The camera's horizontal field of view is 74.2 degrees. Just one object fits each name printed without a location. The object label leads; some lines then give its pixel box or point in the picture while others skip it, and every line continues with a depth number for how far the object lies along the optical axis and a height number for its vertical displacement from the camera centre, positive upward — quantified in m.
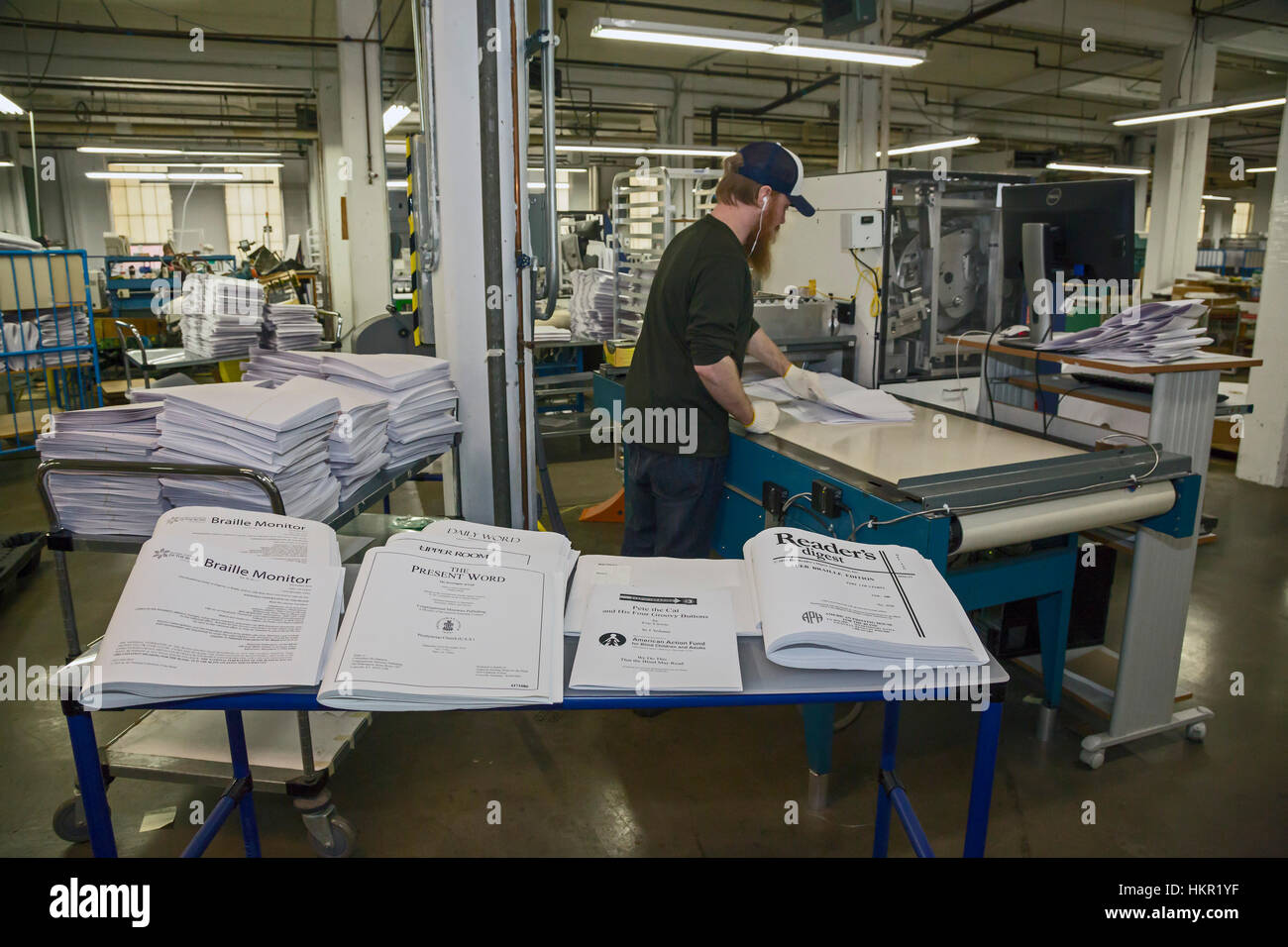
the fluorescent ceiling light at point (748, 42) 4.39 +1.40
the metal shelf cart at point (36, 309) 4.72 -0.12
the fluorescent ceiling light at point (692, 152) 8.69 +1.38
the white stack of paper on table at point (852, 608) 1.12 -0.43
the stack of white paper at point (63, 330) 4.99 -0.24
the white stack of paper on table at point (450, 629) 1.05 -0.45
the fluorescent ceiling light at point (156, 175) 10.97 +1.46
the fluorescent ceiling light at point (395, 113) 8.00 +1.62
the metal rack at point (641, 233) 4.90 +0.35
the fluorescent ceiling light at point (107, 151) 10.37 +1.67
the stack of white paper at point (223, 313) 4.82 -0.14
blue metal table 1.08 -0.52
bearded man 2.28 -0.15
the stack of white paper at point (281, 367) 2.46 -0.23
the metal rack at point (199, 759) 1.80 -1.10
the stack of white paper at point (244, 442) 1.75 -0.32
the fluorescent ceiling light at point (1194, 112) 6.45 +1.41
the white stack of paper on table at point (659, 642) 1.11 -0.49
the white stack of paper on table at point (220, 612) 1.04 -0.42
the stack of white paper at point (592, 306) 5.65 -0.12
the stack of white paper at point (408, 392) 2.32 -0.29
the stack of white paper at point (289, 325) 5.02 -0.21
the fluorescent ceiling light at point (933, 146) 8.78 +1.54
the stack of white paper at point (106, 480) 1.80 -0.40
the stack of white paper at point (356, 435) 2.02 -0.35
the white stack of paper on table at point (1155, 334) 2.16 -0.12
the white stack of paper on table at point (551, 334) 5.63 -0.30
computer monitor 2.57 +0.17
